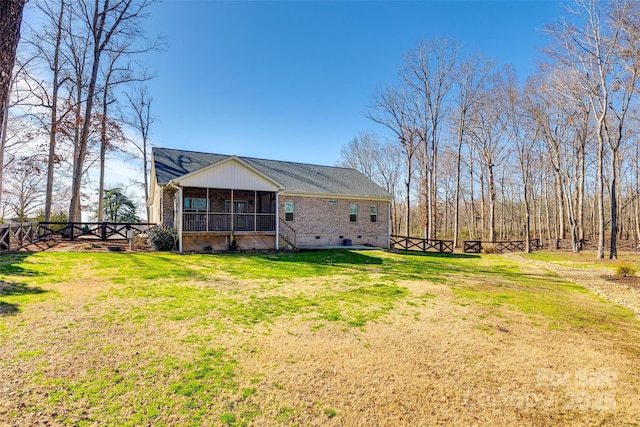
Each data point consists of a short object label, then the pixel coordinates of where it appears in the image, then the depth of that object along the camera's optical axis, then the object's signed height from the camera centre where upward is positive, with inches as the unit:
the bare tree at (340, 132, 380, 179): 1609.3 +356.0
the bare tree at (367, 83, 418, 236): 1049.4 +371.4
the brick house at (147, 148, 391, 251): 584.1 +34.0
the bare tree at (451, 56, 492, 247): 908.0 +376.3
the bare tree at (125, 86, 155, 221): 1103.0 +344.2
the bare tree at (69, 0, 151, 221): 663.8 +404.4
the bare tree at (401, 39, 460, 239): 943.7 +440.4
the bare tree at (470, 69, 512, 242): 936.9 +310.3
